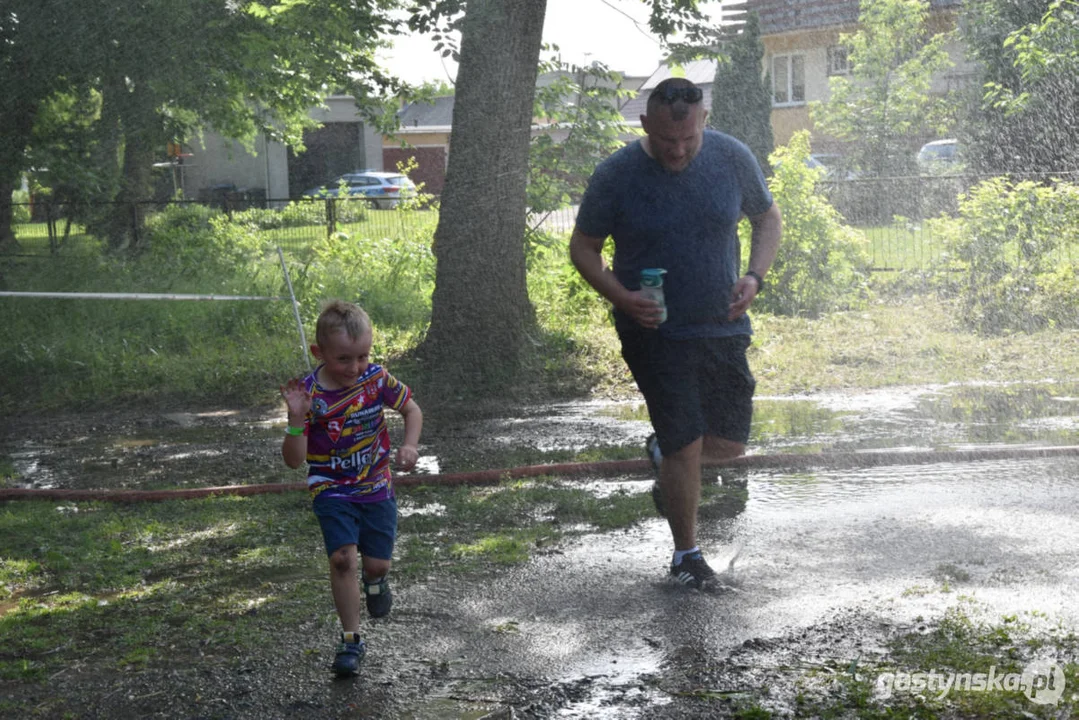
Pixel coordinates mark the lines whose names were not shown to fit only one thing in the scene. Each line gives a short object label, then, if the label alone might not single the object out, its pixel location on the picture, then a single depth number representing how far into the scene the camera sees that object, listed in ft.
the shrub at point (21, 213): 75.87
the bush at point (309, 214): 65.21
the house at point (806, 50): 112.98
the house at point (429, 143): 150.51
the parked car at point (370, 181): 129.91
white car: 96.32
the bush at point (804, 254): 44.32
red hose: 23.35
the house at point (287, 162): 149.72
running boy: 13.56
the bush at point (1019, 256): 39.81
